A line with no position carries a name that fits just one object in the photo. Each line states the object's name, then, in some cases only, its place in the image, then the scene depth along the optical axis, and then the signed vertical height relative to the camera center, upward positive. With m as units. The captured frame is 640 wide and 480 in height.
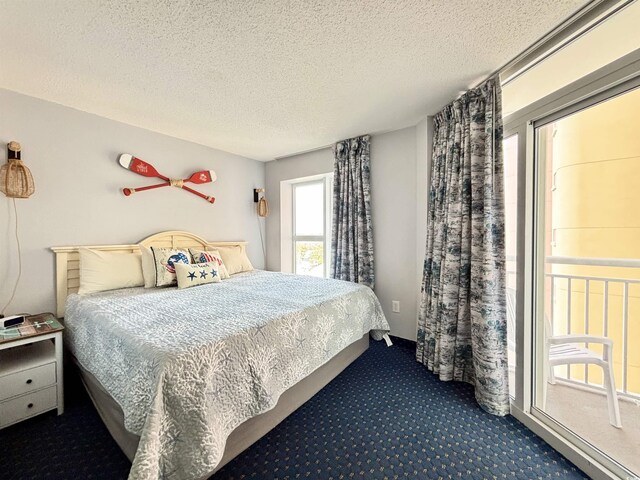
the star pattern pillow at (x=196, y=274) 2.40 -0.36
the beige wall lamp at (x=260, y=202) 3.86 +0.53
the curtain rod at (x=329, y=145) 2.77 +1.18
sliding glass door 1.58 -0.31
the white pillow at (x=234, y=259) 3.12 -0.28
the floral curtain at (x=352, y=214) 2.97 +0.27
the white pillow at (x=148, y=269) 2.41 -0.30
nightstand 1.53 -0.85
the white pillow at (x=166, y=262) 2.41 -0.24
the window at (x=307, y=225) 3.70 +0.18
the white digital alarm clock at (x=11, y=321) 1.70 -0.56
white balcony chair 1.57 -0.80
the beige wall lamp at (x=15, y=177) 1.93 +0.46
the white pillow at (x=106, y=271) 2.18 -0.30
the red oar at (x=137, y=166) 2.55 +0.74
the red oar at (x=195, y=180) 2.68 +0.70
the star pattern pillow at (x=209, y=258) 2.73 -0.22
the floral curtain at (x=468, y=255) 1.75 -0.14
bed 1.05 -0.64
